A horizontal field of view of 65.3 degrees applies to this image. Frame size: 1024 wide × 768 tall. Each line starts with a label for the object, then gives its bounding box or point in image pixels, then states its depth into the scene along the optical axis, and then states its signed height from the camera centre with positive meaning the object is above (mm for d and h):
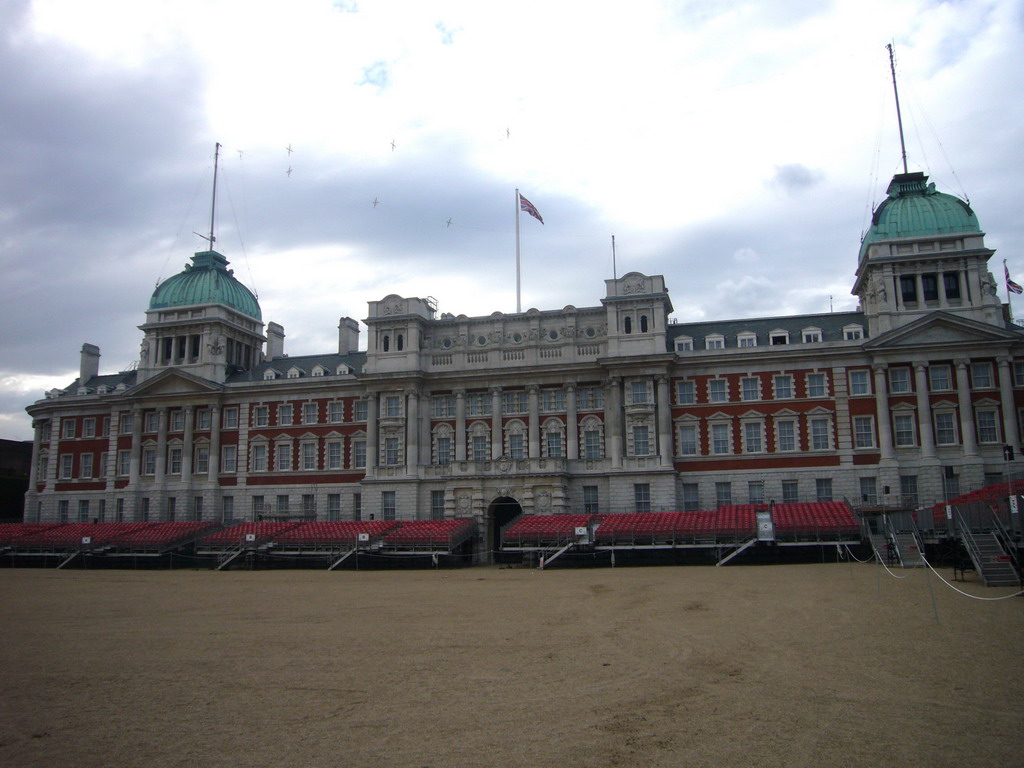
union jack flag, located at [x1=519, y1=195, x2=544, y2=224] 56741 +21466
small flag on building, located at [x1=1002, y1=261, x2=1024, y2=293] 52375 +14297
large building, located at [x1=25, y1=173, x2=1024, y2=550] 50438 +7441
